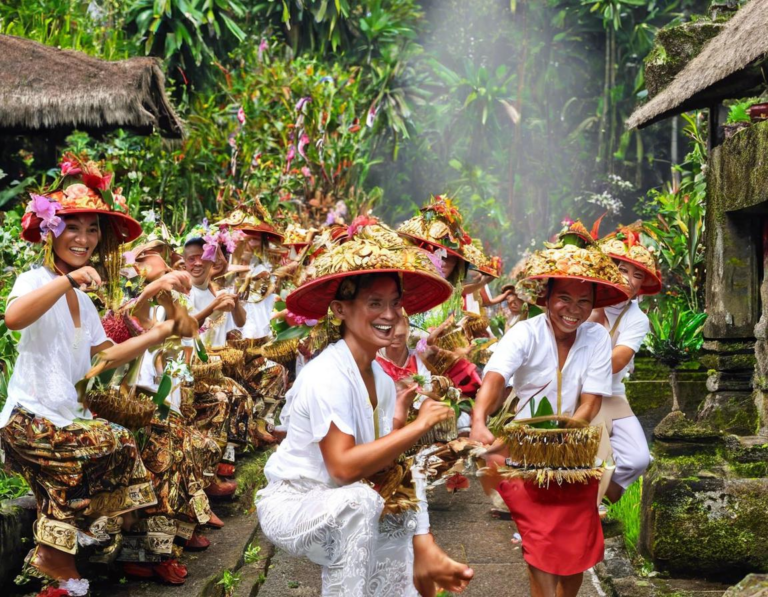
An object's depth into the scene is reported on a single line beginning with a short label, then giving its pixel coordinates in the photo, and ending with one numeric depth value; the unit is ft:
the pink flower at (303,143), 54.95
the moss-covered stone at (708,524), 17.21
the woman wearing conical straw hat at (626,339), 18.01
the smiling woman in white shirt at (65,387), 14.85
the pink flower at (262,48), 66.31
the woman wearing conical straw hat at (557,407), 14.21
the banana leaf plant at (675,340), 33.81
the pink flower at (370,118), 62.34
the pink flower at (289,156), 54.34
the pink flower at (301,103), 54.95
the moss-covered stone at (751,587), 13.76
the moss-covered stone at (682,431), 18.63
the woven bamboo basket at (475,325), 27.51
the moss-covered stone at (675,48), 34.76
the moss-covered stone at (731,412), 28.25
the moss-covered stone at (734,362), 29.19
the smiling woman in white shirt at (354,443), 11.47
